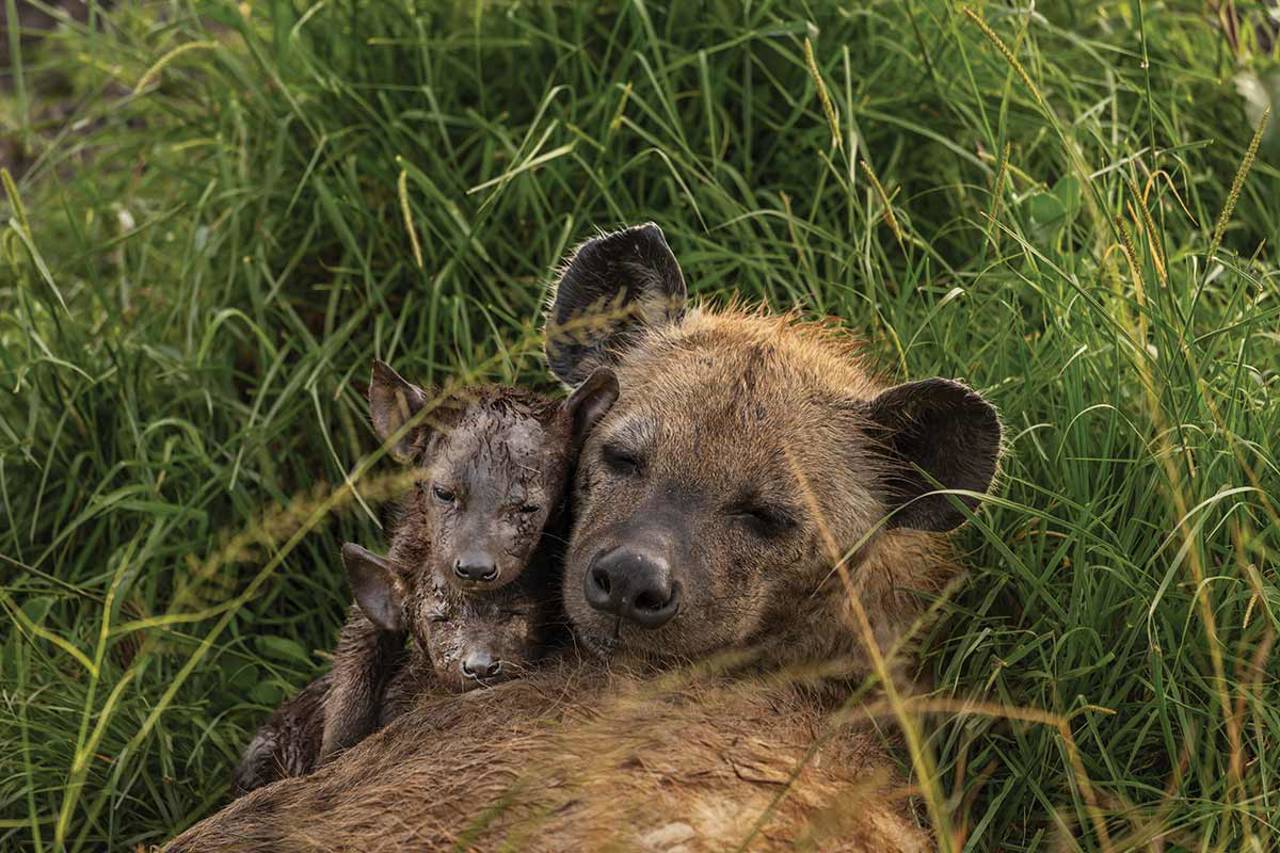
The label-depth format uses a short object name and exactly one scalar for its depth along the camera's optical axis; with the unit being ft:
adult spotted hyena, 18.34
